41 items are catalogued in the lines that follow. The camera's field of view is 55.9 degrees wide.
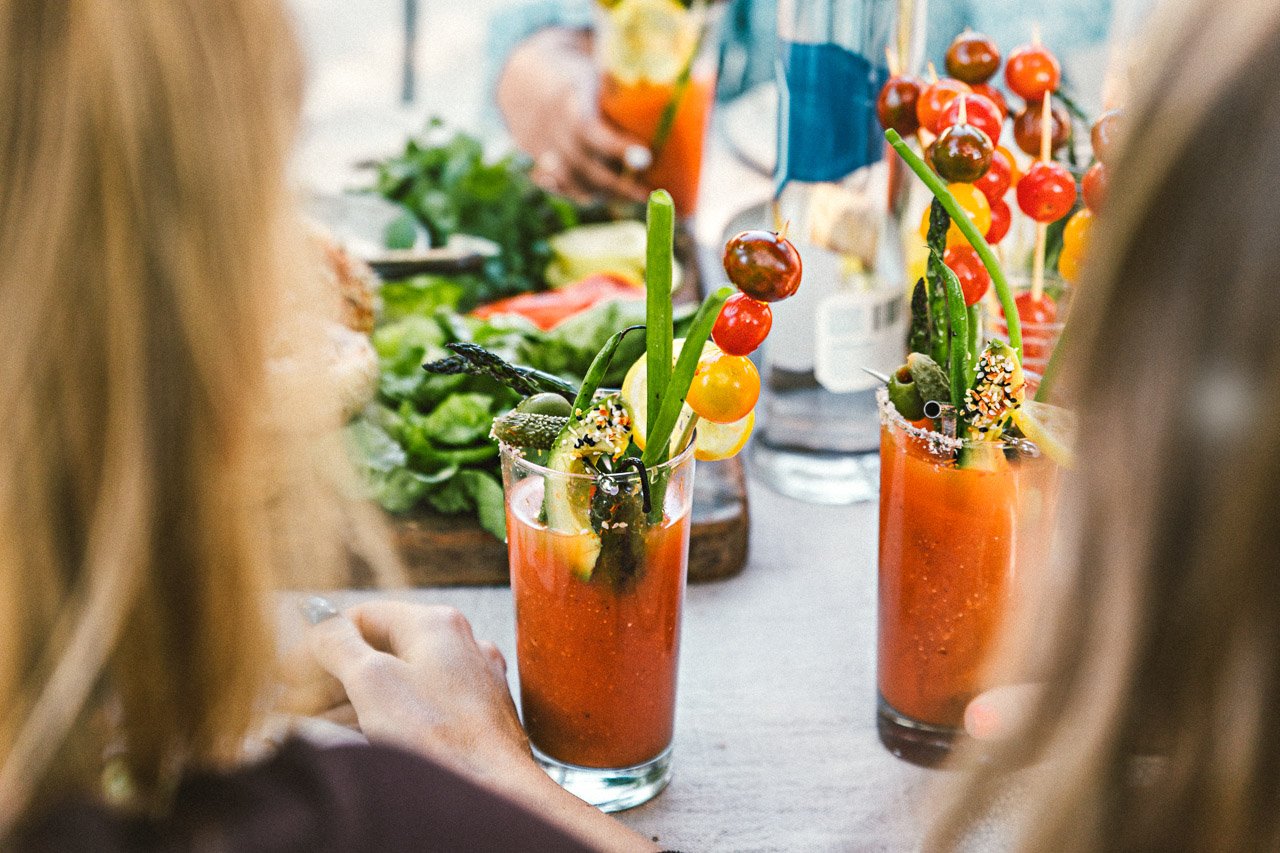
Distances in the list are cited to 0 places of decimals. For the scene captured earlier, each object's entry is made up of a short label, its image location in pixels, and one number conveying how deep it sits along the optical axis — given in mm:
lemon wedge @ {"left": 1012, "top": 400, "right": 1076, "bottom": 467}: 648
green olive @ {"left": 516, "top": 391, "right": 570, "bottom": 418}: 671
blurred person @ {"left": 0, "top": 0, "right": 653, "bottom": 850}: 425
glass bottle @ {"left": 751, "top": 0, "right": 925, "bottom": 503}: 1101
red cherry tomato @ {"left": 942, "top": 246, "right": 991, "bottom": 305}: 722
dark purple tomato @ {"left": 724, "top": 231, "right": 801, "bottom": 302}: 620
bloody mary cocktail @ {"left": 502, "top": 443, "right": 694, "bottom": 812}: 671
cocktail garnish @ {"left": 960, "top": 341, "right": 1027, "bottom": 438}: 652
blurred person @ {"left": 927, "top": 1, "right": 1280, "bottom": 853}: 370
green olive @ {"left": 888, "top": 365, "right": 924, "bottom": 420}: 698
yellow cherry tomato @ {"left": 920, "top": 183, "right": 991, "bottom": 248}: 730
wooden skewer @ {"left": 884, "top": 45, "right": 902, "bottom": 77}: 973
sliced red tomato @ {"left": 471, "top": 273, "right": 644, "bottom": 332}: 1298
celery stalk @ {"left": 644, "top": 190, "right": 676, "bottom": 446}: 594
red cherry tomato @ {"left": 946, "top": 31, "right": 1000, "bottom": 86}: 809
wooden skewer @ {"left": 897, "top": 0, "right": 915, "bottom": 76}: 1141
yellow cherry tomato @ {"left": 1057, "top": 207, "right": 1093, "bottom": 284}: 772
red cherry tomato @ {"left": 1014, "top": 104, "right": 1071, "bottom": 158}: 852
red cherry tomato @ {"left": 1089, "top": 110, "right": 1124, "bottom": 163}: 729
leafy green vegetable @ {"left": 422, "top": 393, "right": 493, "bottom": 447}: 989
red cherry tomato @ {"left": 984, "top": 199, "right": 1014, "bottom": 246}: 760
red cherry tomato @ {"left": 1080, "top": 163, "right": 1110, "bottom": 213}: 717
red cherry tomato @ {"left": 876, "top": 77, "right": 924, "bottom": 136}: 812
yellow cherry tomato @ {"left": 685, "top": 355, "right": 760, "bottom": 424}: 655
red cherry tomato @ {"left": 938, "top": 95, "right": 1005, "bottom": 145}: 729
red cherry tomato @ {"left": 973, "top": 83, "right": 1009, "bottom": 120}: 822
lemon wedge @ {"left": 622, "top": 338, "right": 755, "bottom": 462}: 670
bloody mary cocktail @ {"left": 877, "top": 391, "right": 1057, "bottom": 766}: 689
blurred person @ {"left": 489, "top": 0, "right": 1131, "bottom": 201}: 1746
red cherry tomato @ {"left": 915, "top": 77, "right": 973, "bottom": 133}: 760
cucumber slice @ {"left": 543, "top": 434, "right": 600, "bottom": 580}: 649
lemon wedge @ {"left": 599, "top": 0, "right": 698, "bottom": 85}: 1580
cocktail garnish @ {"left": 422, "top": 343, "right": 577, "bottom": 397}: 678
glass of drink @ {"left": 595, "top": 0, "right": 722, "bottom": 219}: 1591
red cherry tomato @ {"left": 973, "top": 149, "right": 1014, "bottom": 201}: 755
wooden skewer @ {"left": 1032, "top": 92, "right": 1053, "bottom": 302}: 797
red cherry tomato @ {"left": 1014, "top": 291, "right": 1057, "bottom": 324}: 864
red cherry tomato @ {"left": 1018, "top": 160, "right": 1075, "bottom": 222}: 750
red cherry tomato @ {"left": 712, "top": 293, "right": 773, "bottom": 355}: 643
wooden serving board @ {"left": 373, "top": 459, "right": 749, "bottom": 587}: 953
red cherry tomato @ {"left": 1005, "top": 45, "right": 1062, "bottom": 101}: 805
